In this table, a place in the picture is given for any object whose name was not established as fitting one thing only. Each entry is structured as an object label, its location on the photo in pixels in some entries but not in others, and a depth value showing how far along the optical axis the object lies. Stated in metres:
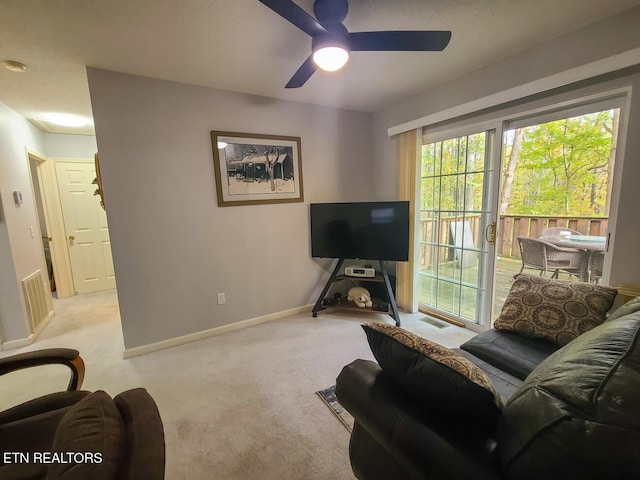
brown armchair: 0.60
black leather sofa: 0.55
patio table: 3.19
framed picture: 2.84
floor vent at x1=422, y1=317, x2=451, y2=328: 3.04
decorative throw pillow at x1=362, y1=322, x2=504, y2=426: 0.79
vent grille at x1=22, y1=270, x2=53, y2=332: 2.92
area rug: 1.74
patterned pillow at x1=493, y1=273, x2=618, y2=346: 1.58
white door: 4.23
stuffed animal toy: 3.31
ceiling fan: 1.51
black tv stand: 3.12
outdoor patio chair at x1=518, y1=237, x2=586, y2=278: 3.45
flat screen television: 2.97
